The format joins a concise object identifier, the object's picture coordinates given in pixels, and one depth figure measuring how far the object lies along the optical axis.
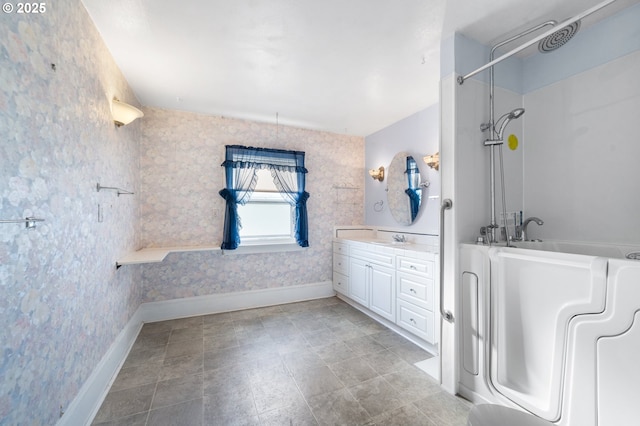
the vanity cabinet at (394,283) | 2.32
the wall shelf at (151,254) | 2.20
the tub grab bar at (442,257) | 1.84
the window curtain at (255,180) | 3.28
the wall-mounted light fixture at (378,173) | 3.74
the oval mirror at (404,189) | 3.14
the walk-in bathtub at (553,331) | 1.11
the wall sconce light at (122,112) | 2.07
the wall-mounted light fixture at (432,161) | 2.79
